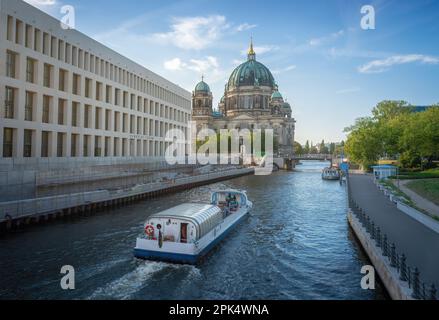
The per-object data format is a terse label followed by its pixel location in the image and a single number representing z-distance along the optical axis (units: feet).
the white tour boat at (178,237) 68.59
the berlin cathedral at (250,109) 603.26
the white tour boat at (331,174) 286.05
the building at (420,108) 576.81
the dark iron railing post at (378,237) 64.99
